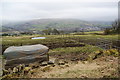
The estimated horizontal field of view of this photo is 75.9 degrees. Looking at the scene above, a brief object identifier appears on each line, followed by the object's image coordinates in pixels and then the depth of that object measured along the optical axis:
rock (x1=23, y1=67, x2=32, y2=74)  4.55
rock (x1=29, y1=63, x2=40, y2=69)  5.26
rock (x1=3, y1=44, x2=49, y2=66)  5.66
